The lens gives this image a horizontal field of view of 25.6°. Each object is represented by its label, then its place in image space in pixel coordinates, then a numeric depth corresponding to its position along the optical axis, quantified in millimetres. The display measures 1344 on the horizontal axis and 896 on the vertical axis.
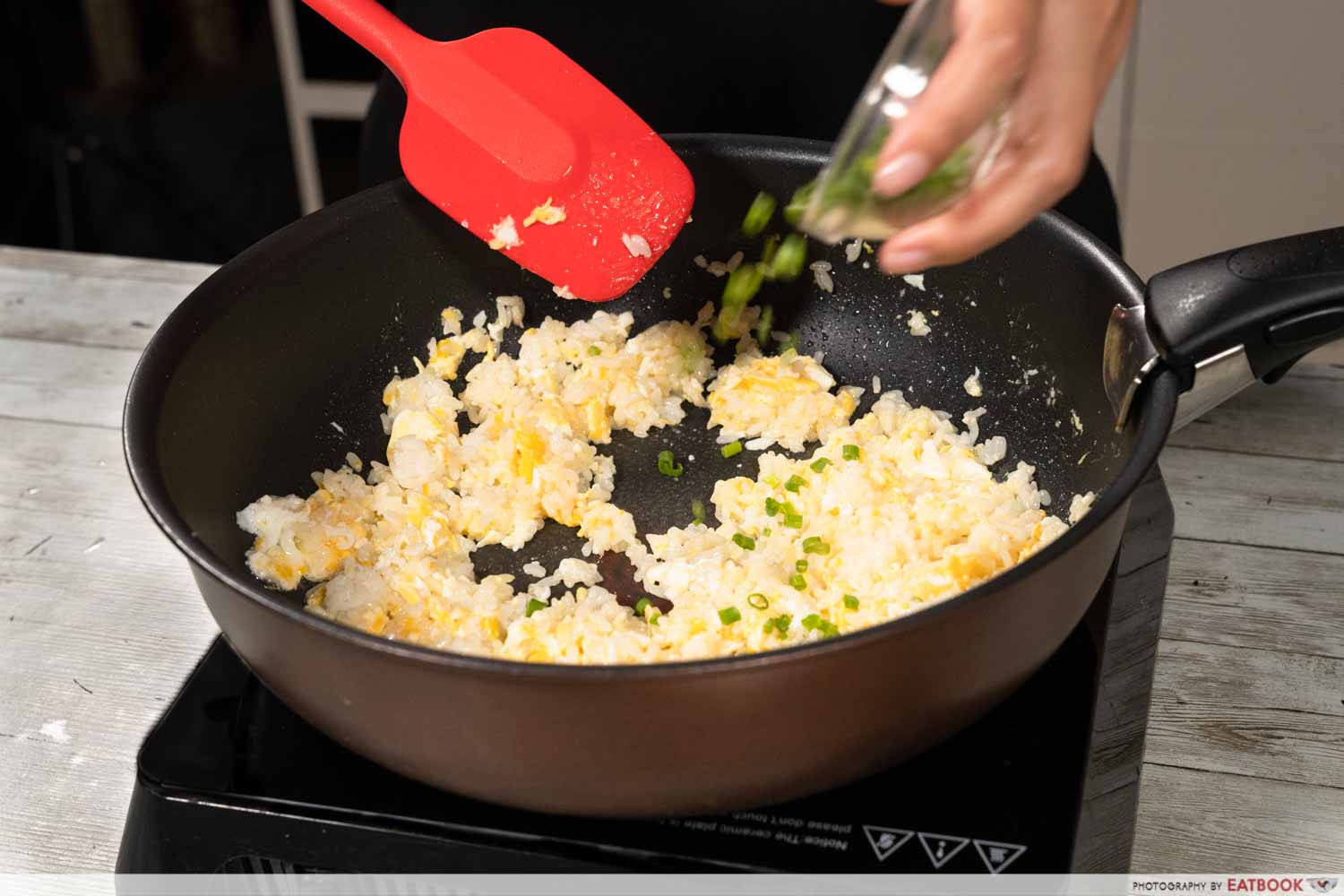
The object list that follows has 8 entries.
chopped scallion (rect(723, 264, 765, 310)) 897
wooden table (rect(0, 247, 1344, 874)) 780
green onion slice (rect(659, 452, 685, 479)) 868
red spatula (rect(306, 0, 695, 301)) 859
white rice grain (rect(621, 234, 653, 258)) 868
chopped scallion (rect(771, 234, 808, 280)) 875
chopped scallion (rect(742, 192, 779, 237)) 885
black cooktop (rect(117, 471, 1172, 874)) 729
